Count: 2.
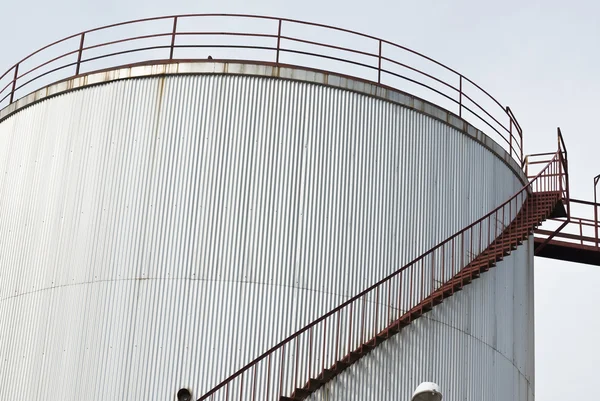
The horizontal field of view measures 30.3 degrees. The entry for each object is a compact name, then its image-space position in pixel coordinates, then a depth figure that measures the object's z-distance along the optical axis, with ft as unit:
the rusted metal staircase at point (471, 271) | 66.80
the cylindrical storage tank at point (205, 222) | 67.21
